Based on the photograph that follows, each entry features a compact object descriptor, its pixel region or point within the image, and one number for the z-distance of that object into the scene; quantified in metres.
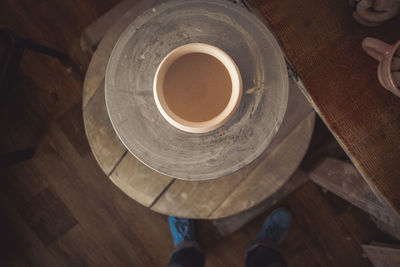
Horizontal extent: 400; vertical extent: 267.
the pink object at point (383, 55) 0.53
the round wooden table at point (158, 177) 0.86
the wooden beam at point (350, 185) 0.92
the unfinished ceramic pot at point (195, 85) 0.62
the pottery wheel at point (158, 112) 0.71
